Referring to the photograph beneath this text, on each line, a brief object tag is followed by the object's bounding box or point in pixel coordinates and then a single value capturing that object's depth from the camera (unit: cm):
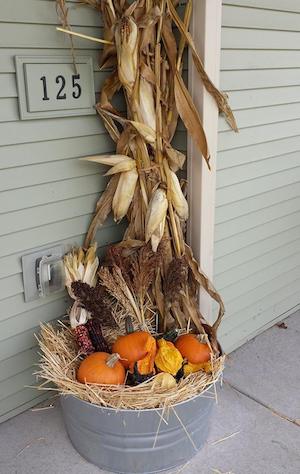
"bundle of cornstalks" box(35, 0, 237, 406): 175
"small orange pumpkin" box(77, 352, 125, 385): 165
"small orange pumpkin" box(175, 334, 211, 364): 179
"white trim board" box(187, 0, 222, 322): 178
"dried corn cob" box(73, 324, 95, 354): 178
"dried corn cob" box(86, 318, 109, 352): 180
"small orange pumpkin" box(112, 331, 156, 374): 172
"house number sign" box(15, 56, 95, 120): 169
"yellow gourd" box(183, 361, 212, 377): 176
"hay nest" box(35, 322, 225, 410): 161
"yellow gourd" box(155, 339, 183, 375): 171
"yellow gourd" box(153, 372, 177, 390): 167
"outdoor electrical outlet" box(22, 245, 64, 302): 190
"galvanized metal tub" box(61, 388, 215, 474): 162
